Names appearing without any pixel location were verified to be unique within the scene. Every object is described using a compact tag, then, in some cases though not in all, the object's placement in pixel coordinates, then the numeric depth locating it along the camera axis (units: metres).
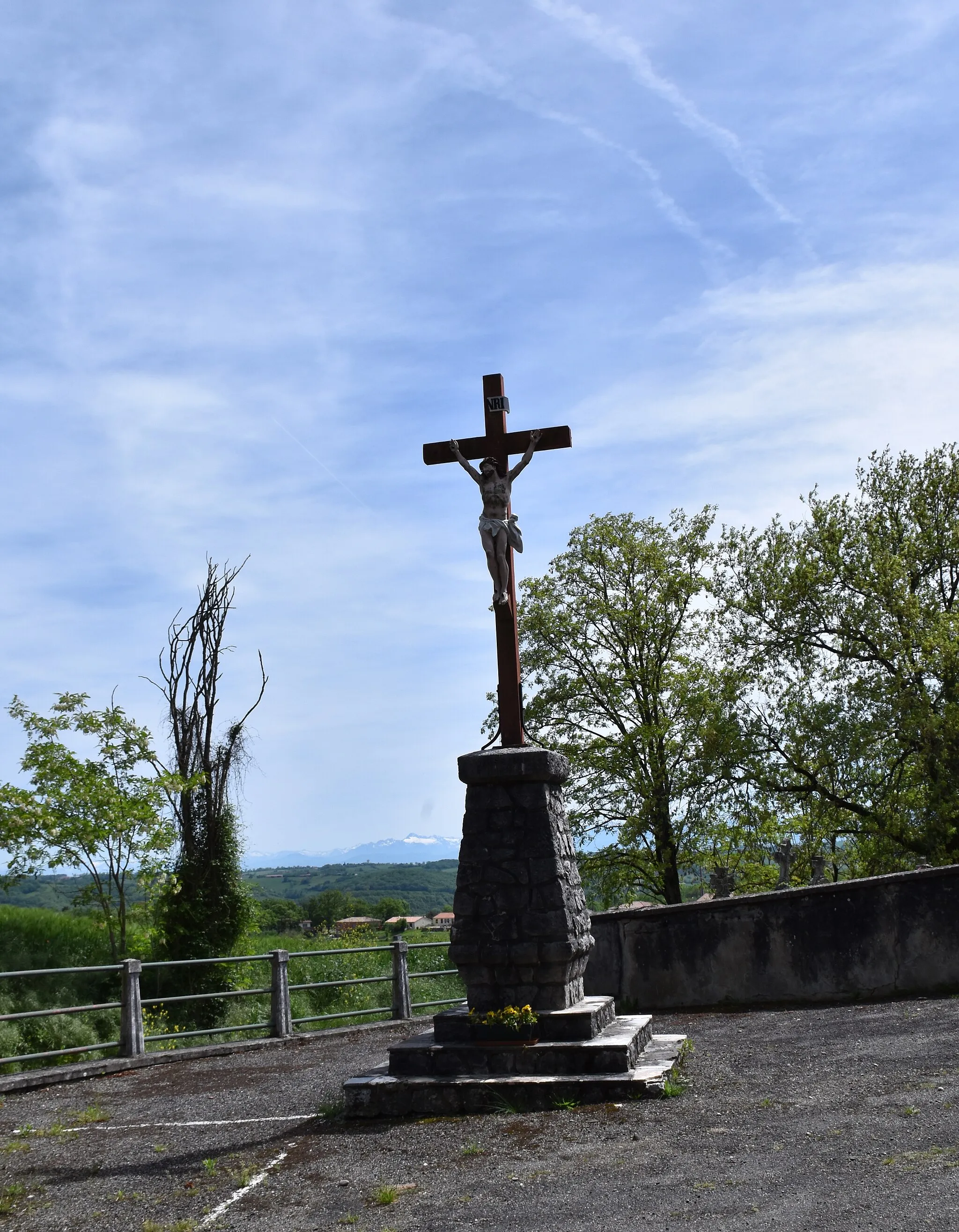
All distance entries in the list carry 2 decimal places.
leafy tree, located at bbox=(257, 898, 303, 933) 47.28
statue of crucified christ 8.78
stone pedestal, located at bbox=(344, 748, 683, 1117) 7.17
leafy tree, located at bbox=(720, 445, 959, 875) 19.52
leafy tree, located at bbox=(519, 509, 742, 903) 22.44
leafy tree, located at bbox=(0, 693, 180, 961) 14.28
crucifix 8.65
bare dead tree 16.52
